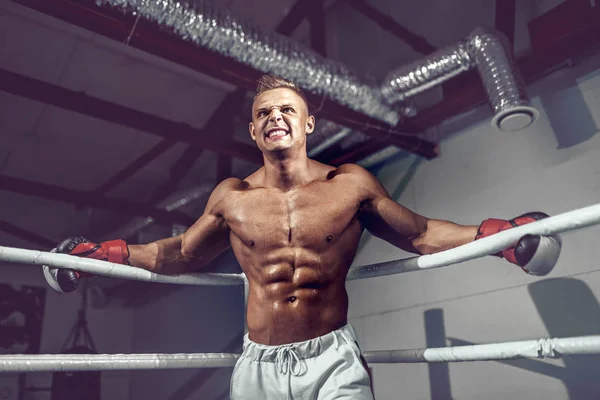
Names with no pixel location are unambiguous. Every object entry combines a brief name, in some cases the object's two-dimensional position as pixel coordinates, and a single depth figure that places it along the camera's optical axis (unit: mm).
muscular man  1728
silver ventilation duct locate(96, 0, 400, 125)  2922
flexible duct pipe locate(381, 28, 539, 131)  3008
